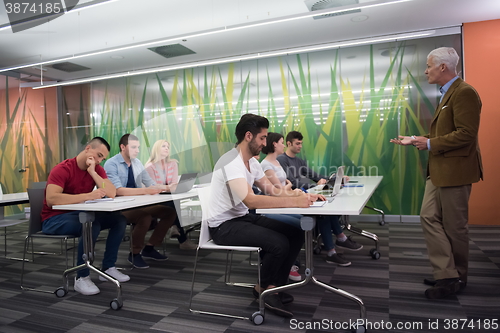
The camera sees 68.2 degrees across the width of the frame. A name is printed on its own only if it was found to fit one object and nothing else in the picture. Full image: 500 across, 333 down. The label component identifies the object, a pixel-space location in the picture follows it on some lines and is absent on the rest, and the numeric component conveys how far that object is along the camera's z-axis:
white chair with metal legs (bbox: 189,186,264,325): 2.27
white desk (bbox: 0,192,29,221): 3.49
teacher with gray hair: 2.49
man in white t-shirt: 2.29
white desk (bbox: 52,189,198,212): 2.57
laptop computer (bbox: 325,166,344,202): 2.69
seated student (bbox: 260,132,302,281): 3.50
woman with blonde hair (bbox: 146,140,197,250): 4.30
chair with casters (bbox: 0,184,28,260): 3.62
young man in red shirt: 2.83
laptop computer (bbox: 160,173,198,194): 3.68
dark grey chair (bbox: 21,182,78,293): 2.96
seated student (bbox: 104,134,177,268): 3.59
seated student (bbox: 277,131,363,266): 3.51
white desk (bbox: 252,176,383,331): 2.10
